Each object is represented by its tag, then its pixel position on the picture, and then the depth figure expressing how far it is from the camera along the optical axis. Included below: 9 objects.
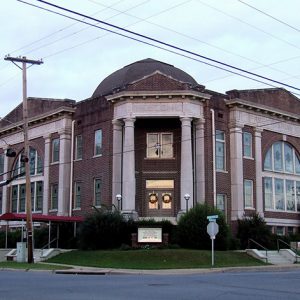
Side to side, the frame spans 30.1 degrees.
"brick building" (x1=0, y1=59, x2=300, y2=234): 38.62
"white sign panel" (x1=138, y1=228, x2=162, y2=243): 34.94
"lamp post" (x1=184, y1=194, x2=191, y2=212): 36.16
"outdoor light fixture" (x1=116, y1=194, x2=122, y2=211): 37.03
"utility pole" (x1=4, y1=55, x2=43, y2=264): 32.72
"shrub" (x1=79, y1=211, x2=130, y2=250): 35.62
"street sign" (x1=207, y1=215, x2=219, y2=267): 30.81
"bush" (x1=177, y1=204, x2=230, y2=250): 34.97
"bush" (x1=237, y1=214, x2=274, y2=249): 39.03
